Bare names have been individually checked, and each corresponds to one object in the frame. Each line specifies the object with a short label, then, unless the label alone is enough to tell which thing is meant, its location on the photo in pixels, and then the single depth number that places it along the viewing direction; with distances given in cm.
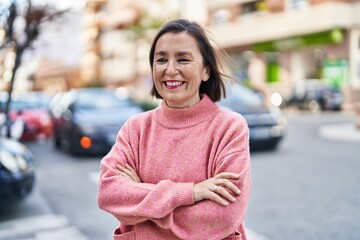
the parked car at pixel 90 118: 1102
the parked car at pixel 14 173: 588
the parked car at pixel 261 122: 1115
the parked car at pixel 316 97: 2611
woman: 184
